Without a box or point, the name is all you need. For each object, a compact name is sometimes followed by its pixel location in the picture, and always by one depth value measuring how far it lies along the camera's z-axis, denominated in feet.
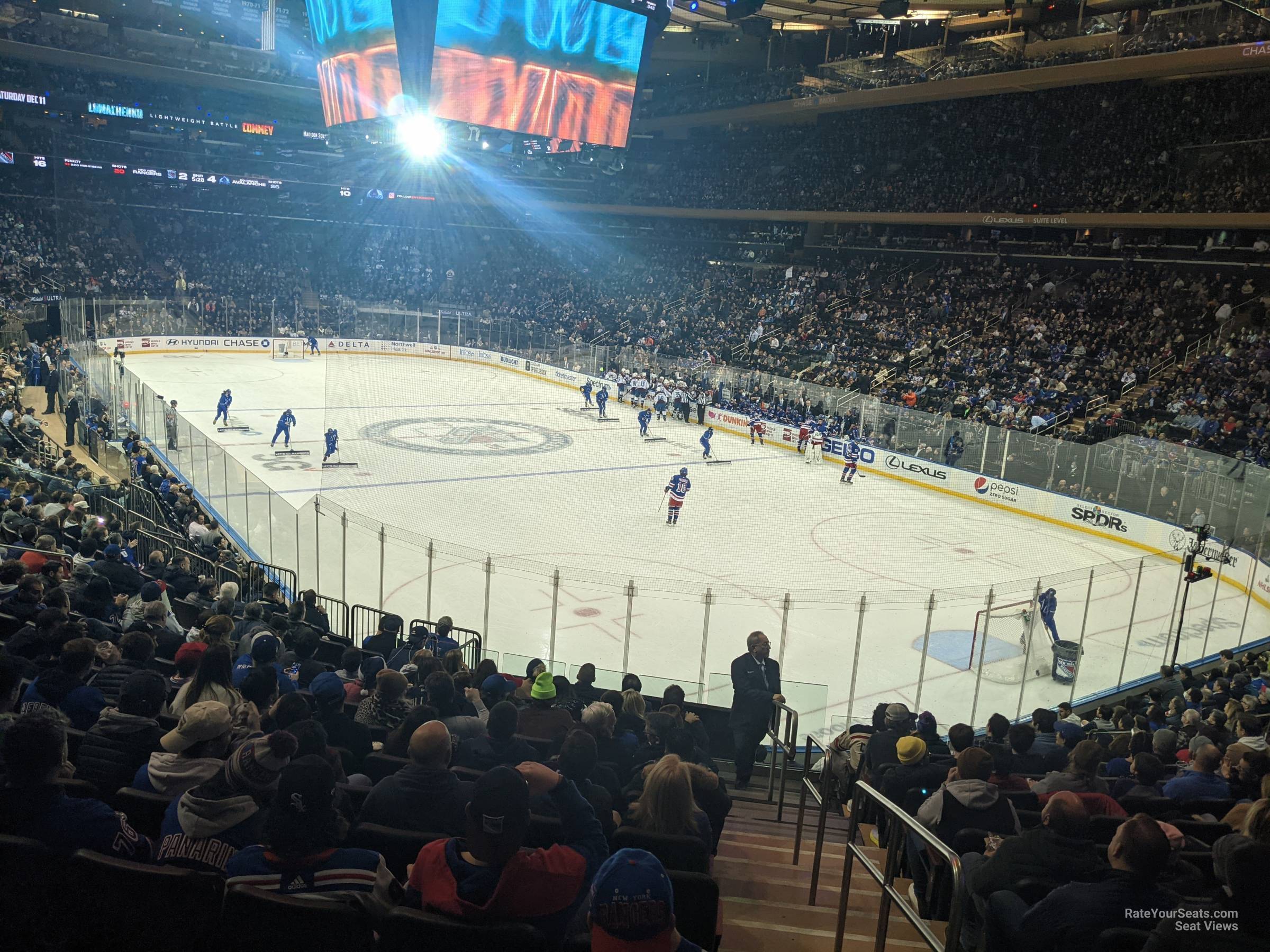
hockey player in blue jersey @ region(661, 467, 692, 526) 63.67
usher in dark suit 26.91
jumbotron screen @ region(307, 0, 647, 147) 71.00
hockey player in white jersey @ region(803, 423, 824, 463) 91.35
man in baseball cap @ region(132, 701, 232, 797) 12.49
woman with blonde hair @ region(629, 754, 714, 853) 12.27
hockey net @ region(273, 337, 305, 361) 141.90
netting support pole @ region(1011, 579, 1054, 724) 34.37
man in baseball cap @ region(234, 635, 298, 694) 20.81
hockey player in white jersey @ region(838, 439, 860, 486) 82.10
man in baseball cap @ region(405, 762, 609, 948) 9.75
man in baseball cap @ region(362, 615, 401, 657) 29.99
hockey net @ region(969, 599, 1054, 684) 34.12
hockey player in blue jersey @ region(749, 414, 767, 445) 100.73
